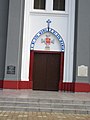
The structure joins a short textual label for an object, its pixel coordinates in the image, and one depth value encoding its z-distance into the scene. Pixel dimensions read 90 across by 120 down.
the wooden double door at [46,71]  17.08
